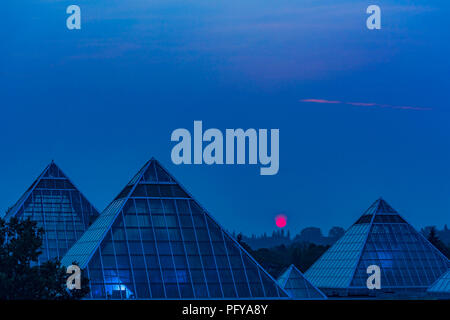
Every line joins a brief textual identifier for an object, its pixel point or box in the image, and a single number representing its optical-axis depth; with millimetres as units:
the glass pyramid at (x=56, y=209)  87125
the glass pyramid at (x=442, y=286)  73000
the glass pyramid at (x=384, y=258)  88438
